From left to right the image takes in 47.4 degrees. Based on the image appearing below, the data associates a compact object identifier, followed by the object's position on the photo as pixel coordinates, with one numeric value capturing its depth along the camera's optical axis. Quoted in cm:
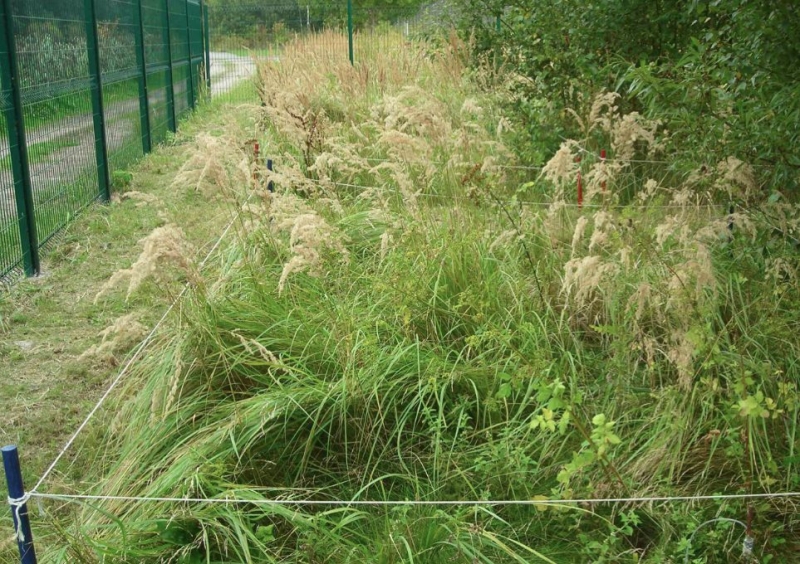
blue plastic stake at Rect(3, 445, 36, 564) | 226
